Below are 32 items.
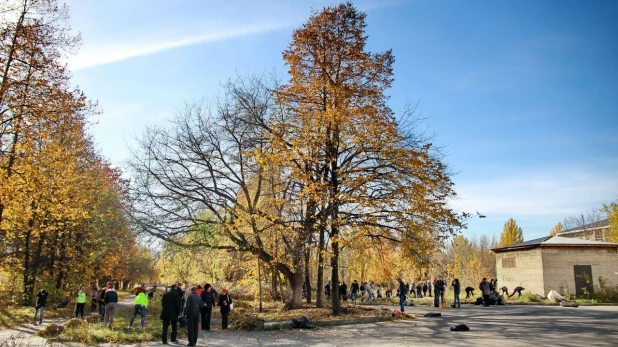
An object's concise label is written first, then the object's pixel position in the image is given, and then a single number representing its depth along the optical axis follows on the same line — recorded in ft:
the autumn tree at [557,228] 321.73
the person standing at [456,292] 83.20
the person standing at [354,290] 113.39
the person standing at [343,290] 102.72
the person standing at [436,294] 84.89
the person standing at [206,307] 56.95
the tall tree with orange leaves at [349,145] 59.57
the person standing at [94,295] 88.33
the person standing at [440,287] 84.38
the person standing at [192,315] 42.60
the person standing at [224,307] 57.00
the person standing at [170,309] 44.60
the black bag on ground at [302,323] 54.80
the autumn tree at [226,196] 70.08
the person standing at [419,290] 130.52
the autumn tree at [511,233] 273.62
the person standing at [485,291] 85.87
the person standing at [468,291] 106.63
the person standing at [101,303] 77.58
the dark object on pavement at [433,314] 66.42
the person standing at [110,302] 57.06
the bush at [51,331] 47.92
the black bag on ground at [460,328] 49.59
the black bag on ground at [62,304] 90.28
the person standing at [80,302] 70.44
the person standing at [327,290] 119.65
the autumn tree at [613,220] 172.86
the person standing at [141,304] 57.36
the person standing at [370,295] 101.40
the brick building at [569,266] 89.56
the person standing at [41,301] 64.91
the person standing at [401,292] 72.79
